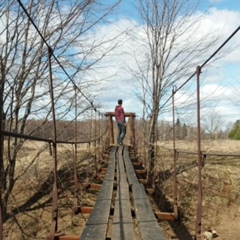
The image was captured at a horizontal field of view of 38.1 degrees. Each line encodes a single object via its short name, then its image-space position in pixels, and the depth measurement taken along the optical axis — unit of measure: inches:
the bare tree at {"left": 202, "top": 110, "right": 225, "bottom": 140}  758.4
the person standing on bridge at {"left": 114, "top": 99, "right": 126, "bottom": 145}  386.0
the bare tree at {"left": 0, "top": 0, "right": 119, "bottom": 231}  211.0
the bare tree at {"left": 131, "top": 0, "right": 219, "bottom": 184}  302.2
